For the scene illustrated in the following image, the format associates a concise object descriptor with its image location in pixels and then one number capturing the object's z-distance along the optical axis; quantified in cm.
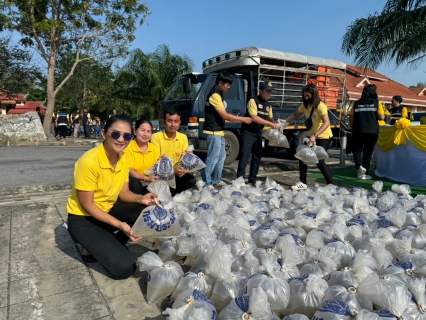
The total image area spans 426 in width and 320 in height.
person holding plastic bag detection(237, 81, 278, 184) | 508
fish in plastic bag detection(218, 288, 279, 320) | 157
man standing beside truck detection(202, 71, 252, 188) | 461
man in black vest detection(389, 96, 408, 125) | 790
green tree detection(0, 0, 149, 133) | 1406
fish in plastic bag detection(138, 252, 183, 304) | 202
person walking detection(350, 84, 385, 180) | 586
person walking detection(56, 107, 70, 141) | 1478
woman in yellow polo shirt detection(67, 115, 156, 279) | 237
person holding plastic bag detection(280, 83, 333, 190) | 490
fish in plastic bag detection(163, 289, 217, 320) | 163
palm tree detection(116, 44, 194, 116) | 2003
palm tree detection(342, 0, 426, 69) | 881
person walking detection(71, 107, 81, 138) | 1997
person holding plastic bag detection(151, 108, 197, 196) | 386
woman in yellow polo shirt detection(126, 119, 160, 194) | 343
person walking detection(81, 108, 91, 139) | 1747
